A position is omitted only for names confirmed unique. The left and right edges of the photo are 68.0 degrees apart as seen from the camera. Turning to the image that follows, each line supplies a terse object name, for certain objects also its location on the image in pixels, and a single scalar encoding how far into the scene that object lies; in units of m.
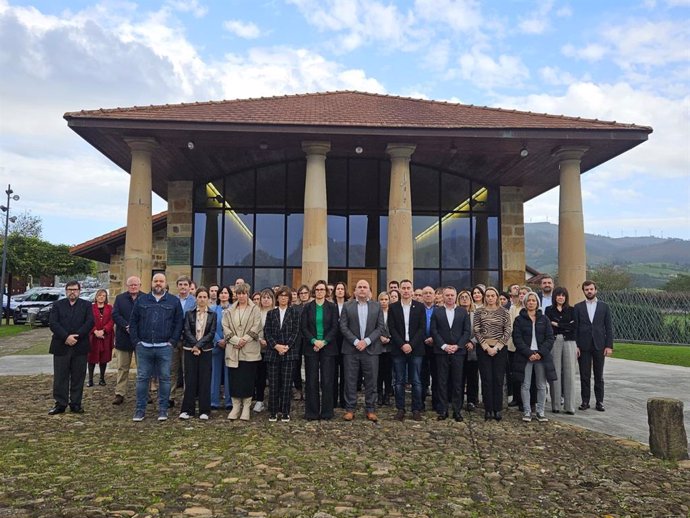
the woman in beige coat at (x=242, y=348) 6.82
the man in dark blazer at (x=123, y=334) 7.56
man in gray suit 6.84
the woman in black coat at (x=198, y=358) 6.84
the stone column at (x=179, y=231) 14.90
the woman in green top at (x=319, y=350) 6.82
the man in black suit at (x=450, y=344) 6.91
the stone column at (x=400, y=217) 11.38
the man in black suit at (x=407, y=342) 6.91
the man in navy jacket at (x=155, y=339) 6.73
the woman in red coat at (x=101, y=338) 9.39
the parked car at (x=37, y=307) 24.73
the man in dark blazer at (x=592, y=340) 7.54
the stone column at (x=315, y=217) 11.39
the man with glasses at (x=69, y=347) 7.04
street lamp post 24.02
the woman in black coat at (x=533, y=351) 6.84
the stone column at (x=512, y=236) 15.34
